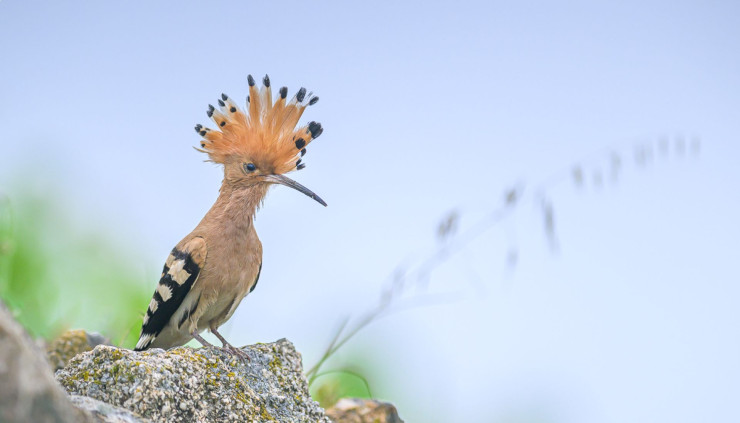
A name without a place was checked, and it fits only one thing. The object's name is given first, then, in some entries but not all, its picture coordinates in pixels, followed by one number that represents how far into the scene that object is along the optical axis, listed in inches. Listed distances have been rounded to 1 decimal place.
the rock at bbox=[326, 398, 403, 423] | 270.4
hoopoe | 250.4
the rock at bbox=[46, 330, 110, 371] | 311.0
